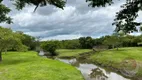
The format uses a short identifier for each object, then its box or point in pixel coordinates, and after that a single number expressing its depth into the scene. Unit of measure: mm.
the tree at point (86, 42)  46860
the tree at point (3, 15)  9710
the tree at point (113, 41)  34567
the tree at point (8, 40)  16959
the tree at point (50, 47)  39684
